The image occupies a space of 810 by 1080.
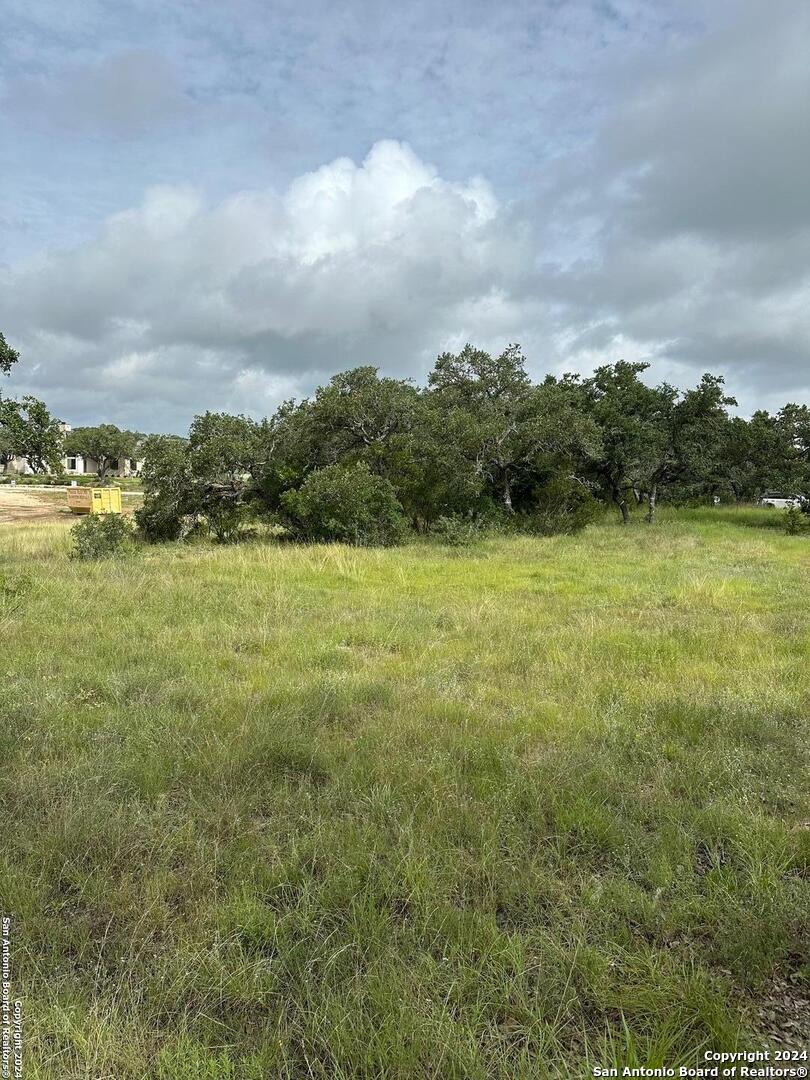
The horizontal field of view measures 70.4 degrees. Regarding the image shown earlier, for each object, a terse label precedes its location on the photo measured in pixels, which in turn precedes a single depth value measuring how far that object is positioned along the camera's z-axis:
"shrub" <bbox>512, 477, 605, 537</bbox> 22.95
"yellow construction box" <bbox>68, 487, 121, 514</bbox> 33.09
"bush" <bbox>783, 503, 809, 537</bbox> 24.31
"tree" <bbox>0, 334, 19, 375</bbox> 11.02
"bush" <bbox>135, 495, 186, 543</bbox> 19.94
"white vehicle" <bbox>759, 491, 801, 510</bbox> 41.49
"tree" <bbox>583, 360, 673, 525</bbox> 25.48
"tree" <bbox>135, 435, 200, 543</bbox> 19.28
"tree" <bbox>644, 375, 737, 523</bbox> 26.31
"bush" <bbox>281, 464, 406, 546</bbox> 18.78
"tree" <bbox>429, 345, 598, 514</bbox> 22.05
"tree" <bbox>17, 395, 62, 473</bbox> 11.50
